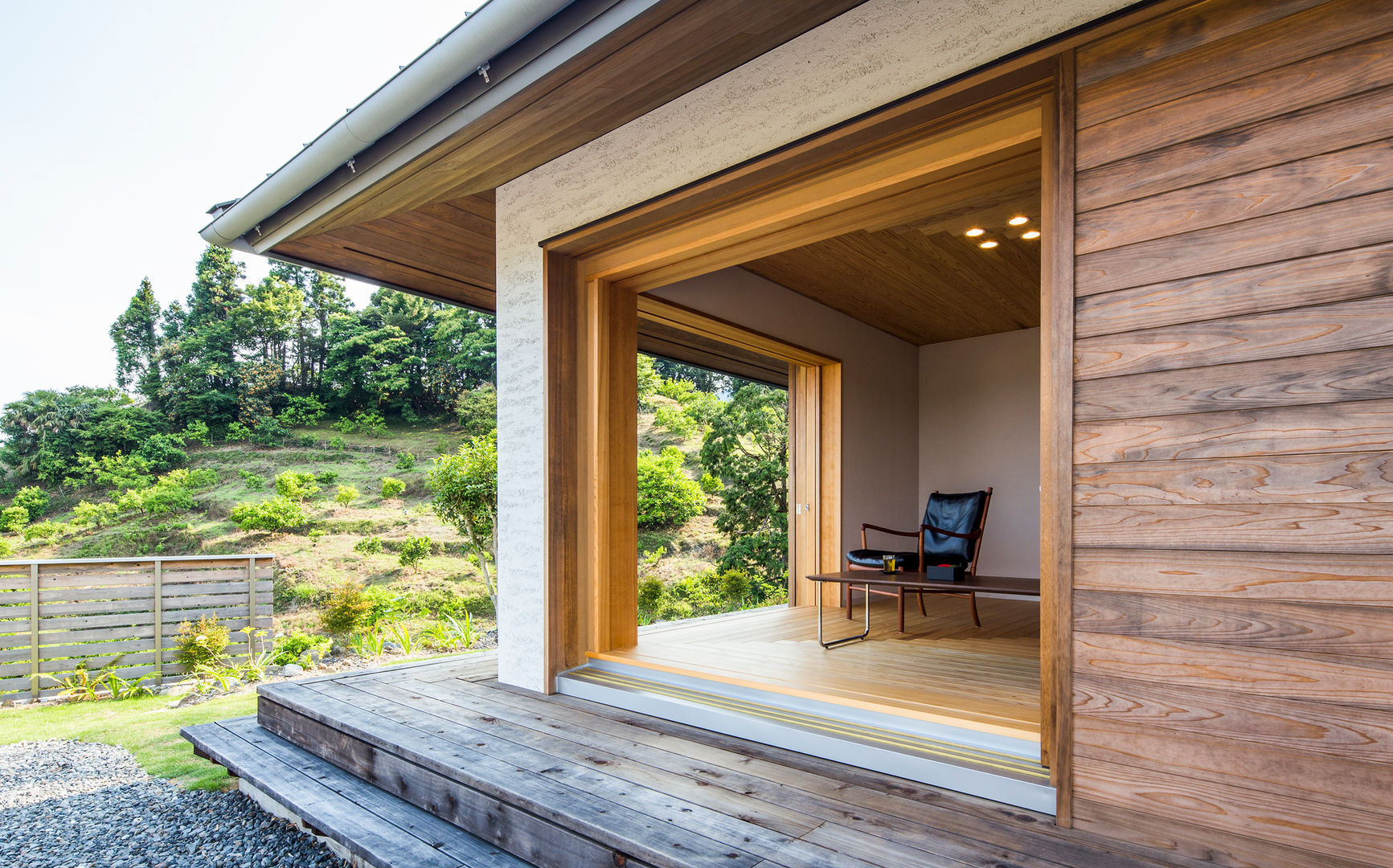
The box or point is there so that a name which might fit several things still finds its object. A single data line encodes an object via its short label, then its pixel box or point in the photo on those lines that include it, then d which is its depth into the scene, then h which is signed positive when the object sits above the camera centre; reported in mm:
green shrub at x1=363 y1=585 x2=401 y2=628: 11592 -2834
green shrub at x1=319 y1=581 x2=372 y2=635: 7688 -1872
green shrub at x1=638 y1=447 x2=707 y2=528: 13164 -1007
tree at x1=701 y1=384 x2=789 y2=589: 11336 -631
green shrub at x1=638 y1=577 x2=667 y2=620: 9234 -2025
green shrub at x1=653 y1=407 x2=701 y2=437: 14828 +349
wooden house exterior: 1489 +79
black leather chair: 4945 -719
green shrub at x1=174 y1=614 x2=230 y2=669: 6324 -1825
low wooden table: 3900 -828
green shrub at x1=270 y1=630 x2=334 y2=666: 6693 -2068
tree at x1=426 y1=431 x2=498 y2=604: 8203 -564
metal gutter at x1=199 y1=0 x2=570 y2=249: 2217 +1243
